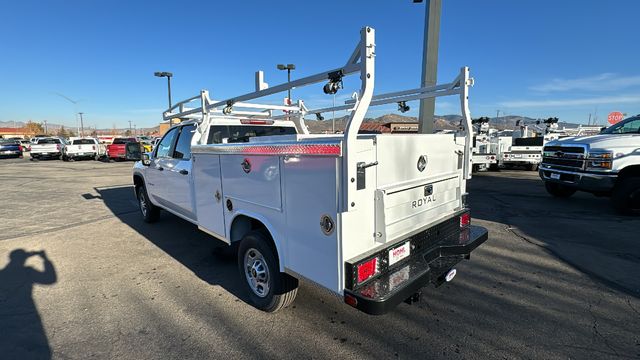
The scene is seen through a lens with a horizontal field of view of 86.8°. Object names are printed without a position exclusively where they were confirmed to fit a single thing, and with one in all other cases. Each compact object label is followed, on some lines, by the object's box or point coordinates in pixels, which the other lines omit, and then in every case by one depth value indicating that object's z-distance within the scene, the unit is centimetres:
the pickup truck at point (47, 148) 2536
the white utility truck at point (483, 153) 1437
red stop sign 1902
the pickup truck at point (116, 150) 2377
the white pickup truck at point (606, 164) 670
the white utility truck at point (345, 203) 234
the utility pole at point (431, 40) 994
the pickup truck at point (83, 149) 2406
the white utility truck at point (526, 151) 1516
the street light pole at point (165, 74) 2498
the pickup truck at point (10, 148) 2792
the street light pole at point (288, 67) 1845
